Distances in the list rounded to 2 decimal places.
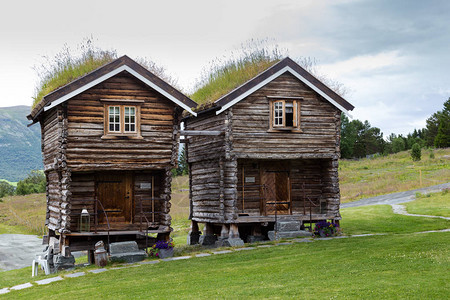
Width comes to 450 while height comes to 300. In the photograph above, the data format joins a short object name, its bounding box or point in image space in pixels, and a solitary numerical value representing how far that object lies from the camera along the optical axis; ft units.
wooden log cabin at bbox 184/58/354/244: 74.74
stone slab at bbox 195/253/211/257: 65.10
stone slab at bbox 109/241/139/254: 64.85
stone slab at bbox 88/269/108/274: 58.71
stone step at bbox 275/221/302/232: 75.56
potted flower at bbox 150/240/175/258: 66.95
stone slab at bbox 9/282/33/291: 55.23
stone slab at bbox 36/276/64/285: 55.98
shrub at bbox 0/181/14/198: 277.27
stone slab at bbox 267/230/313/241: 74.95
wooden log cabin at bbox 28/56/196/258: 64.54
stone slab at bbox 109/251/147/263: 63.87
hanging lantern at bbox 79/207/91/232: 66.96
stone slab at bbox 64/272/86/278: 57.62
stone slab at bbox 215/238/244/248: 72.33
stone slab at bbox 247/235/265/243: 78.02
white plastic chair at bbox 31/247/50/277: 70.15
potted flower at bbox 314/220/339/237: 77.00
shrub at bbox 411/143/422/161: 215.51
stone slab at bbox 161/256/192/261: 64.87
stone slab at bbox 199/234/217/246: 83.66
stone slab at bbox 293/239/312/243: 71.46
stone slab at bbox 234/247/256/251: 67.86
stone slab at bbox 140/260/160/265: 62.64
